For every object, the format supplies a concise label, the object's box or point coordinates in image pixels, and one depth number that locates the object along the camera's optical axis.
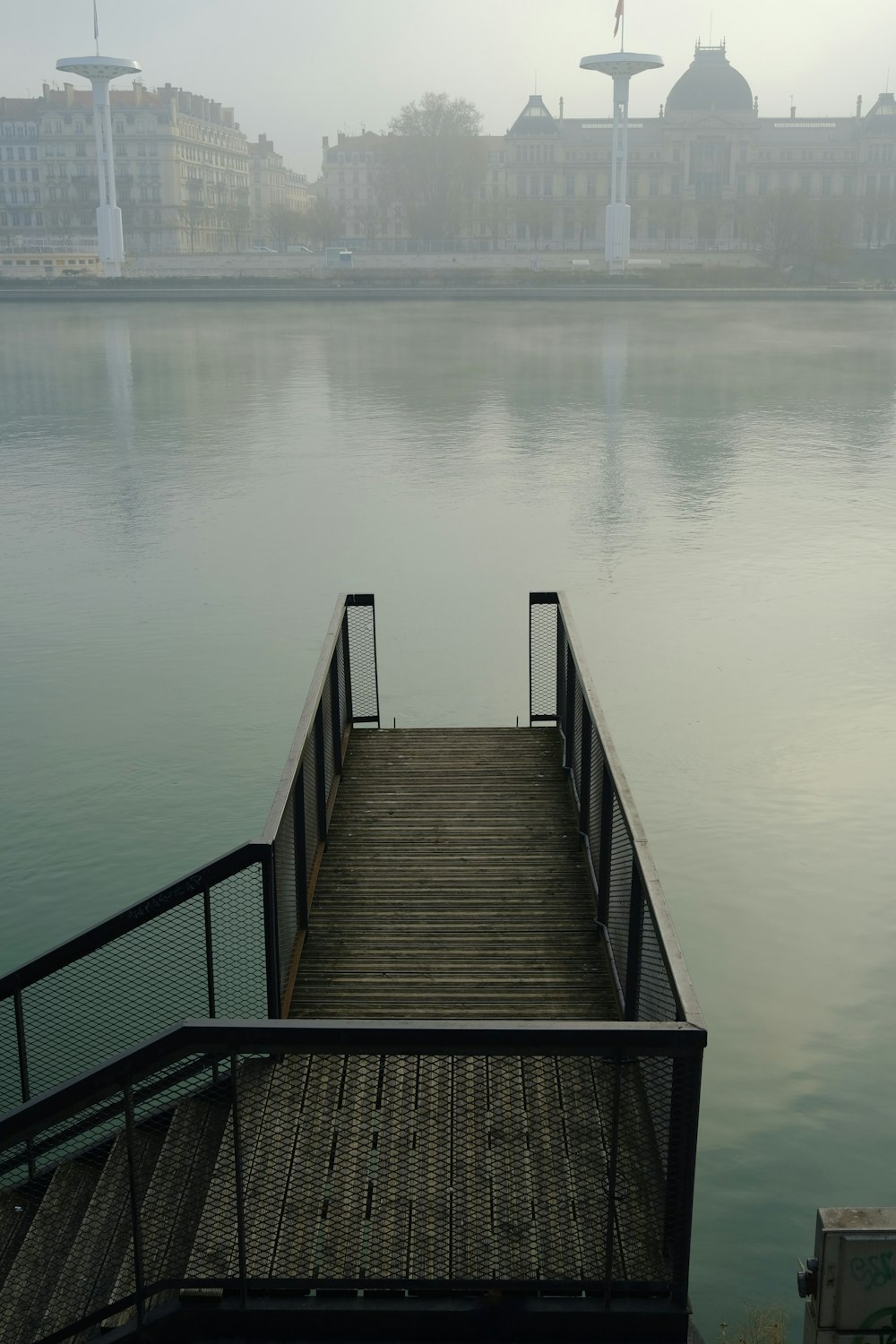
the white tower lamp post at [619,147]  109.44
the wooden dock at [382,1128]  4.30
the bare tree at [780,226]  111.50
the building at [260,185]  192.75
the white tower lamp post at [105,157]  108.94
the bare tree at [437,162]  137.00
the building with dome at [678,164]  143.50
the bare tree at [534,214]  139.00
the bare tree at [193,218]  147.50
